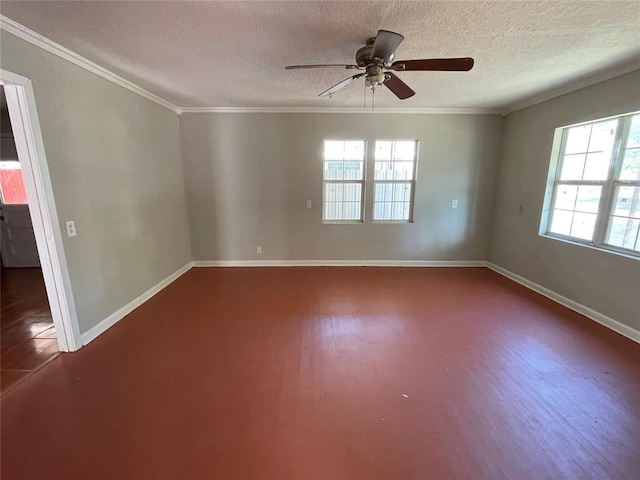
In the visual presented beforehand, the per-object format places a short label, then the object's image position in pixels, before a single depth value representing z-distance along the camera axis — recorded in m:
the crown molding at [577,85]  2.63
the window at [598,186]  2.76
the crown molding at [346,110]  4.36
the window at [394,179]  4.66
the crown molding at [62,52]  1.88
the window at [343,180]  4.65
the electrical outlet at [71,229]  2.36
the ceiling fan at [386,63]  1.81
